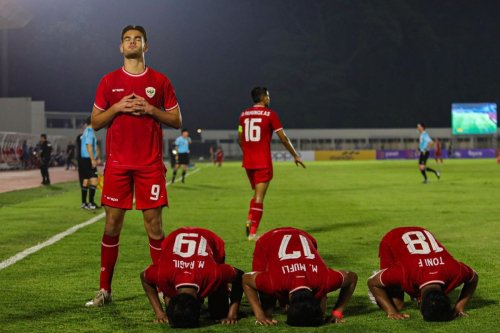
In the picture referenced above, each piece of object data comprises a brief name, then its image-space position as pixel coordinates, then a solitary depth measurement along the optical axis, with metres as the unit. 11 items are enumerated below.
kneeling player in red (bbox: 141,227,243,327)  5.04
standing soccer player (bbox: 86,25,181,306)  6.20
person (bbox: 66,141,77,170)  45.78
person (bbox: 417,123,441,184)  28.08
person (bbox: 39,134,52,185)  28.39
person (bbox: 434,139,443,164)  57.72
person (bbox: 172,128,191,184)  30.20
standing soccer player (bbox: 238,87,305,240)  11.13
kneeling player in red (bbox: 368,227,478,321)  5.23
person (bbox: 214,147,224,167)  60.50
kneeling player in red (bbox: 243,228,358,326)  4.99
